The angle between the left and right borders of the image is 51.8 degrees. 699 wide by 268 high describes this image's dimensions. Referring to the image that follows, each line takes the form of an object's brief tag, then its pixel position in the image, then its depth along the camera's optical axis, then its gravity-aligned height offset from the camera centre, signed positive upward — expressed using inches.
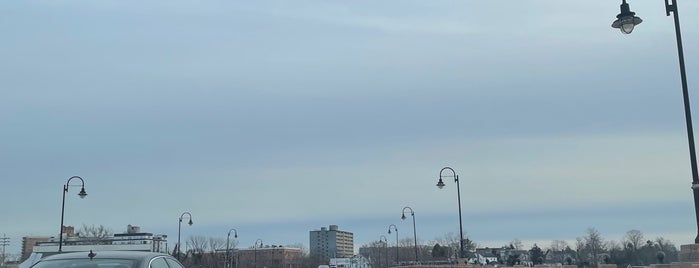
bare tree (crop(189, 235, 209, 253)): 4781.0 +154.8
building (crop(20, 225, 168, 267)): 2137.1 +93.1
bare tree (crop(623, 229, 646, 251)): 4405.0 +102.4
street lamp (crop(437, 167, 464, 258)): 1840.6 +192.9
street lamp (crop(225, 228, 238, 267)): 3715.6 +39.7
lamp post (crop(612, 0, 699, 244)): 505.4 +142.0
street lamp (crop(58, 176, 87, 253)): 1830.3 +192.5
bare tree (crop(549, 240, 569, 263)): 4525.1 +41.2
